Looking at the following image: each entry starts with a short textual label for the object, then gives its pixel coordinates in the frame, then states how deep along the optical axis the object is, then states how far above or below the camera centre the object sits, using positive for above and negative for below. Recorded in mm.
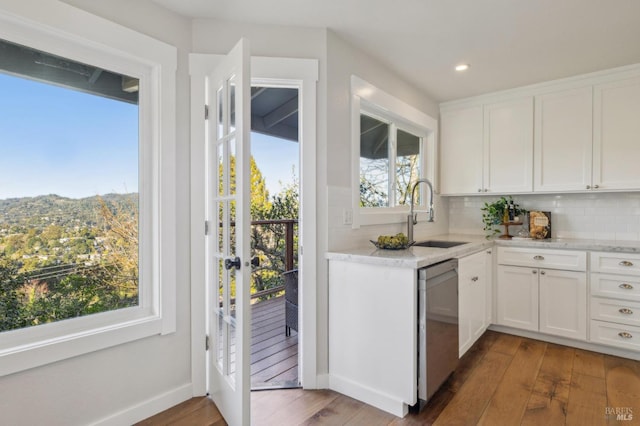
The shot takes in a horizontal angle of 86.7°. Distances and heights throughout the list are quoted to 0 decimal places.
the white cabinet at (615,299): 2684 -755
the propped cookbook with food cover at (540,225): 3342 -184
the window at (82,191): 1604 +89
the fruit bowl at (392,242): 2414 -255
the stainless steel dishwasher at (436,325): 1954 -730
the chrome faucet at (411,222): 2824 -127
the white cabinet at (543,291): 2902 -760
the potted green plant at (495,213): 3561 -68
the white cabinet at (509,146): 3361 +620
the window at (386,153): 2594 +522
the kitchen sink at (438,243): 3057 -340
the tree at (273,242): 4508 -465
